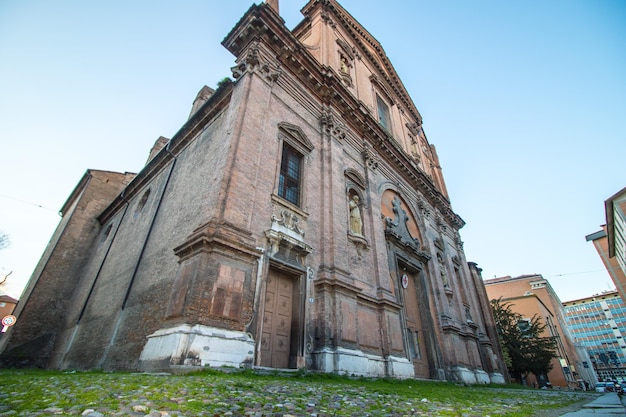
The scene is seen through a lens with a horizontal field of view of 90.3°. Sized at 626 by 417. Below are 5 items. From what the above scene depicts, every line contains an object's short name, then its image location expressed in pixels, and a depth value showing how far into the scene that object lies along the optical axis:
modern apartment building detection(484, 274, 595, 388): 33.66
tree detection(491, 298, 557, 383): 22.95
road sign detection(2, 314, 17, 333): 13.60
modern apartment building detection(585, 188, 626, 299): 17.72
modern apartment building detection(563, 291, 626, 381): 77.56
